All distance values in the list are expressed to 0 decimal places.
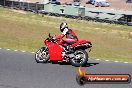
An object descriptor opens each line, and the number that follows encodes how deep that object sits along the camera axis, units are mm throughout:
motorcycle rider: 15422
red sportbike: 15234
